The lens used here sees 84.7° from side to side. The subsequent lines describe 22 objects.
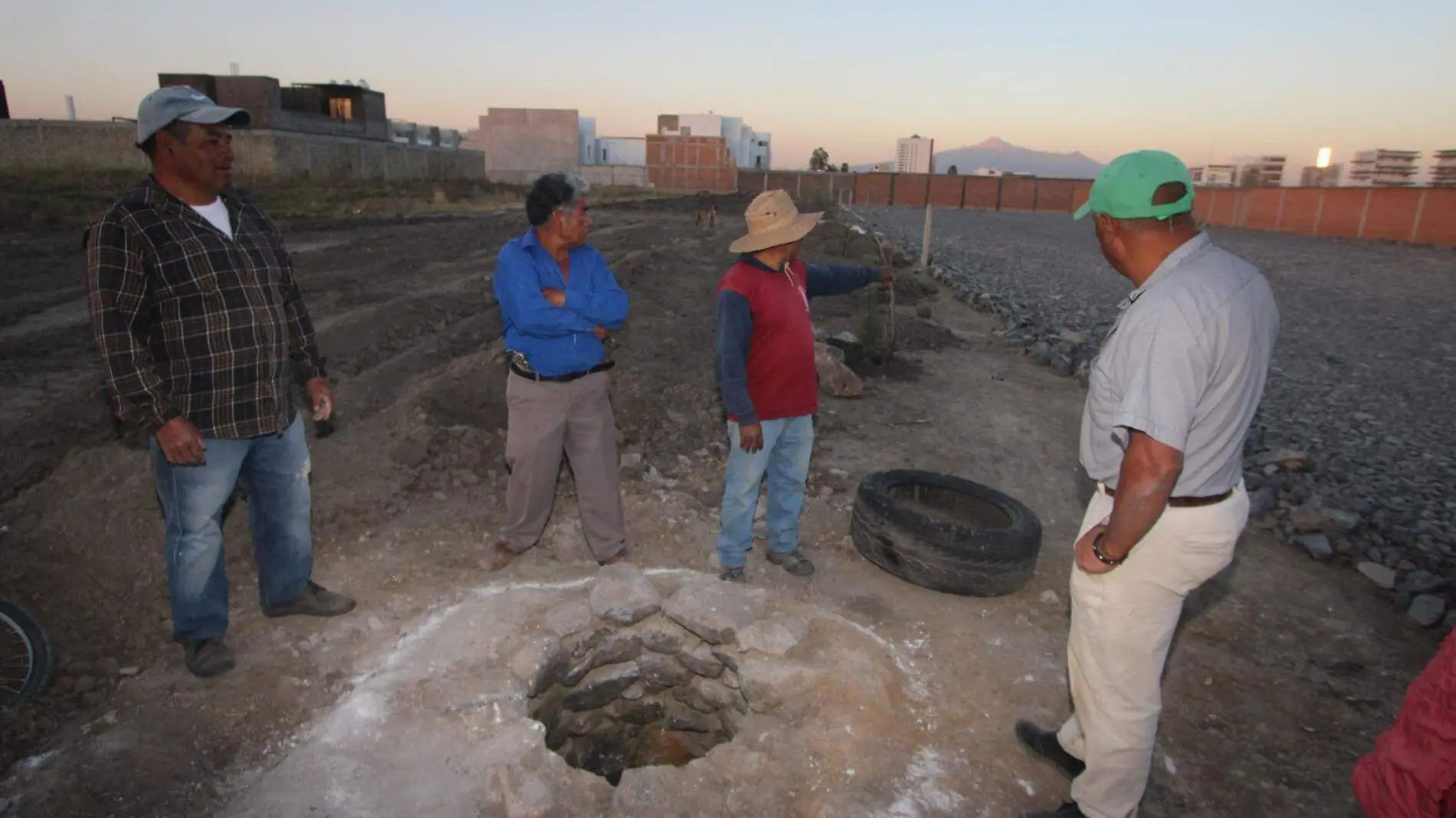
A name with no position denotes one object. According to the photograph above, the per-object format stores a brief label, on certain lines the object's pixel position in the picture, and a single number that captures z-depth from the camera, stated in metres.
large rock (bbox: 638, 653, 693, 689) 3.73
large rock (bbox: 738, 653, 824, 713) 3.21
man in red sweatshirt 3.65
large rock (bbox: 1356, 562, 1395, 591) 4.45
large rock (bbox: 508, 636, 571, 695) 3.24
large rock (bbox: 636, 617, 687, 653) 3.66
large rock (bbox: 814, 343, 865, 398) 7.61
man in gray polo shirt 2.09
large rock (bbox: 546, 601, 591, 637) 3.48
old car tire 4.02
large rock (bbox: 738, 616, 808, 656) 3.42
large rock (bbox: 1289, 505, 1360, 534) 5.02
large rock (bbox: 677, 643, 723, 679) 3.60
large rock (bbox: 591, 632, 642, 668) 3.62
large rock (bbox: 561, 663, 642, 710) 3.63
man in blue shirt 3.70
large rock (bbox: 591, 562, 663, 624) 3.61
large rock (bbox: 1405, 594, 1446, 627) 4.05
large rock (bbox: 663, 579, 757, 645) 3.53
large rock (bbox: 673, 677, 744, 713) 3.57
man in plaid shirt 2.89
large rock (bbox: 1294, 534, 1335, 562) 4.80
